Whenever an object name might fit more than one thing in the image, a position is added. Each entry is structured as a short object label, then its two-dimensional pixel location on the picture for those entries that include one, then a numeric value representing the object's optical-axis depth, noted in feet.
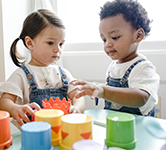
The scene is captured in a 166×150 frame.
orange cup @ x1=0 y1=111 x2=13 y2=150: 1.40
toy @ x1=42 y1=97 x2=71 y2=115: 1.88
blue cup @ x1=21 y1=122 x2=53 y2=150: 1.26
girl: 2.65
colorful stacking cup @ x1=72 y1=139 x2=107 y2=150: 1.24
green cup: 1.38
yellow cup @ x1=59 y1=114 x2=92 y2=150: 1.36
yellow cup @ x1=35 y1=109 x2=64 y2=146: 1.49
